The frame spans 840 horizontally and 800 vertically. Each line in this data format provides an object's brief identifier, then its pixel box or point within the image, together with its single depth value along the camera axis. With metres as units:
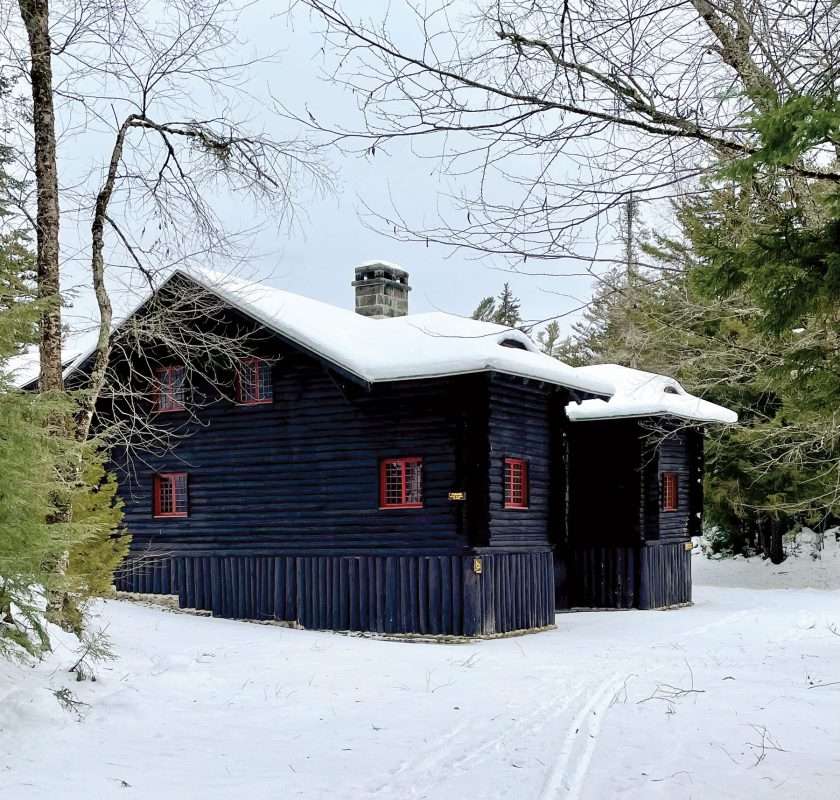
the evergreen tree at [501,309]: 52.94
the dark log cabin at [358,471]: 18.36
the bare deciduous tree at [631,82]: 6.25
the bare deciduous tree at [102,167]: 12.91
